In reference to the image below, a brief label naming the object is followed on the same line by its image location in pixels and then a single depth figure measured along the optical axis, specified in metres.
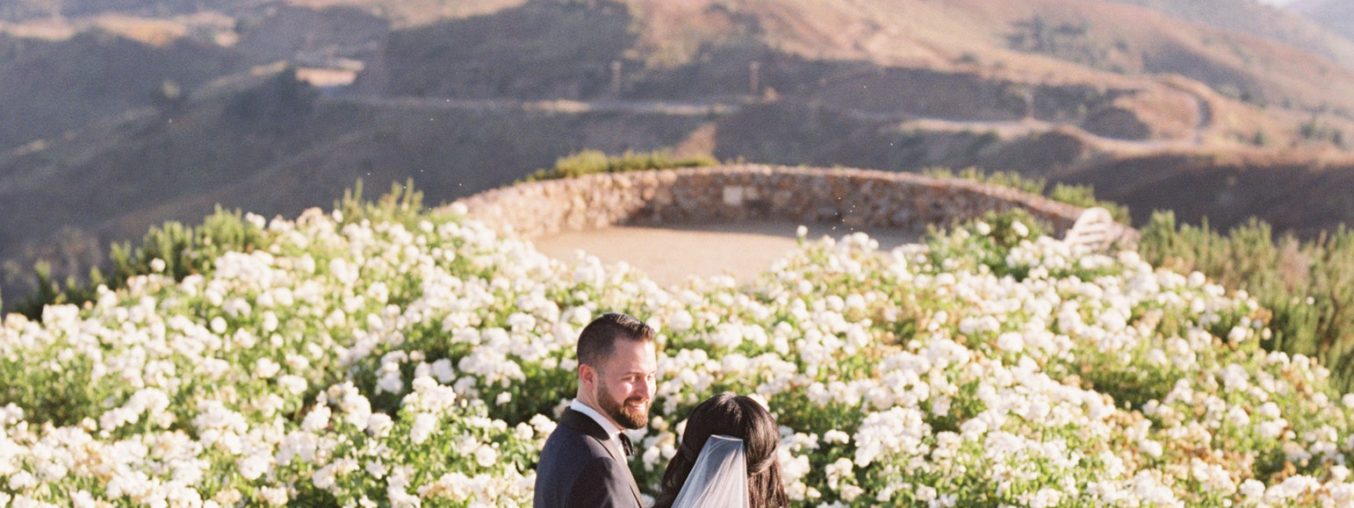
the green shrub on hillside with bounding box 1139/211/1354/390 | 11.23
